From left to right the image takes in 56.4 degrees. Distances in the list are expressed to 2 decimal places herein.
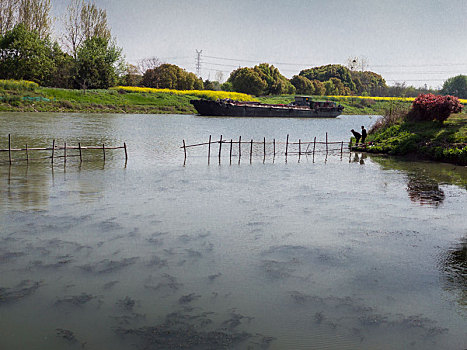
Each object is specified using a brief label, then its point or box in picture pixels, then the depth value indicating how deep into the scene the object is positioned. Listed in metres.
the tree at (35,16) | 59.47
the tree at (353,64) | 125.94
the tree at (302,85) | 101.31
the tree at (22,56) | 54.92
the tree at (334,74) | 120.19
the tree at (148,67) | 87.25
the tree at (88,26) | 64.56
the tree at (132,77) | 72.31
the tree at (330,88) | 109.85
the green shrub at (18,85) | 50.24
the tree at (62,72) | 61.34
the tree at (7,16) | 58.53
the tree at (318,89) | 105.38
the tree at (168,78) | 75.88
